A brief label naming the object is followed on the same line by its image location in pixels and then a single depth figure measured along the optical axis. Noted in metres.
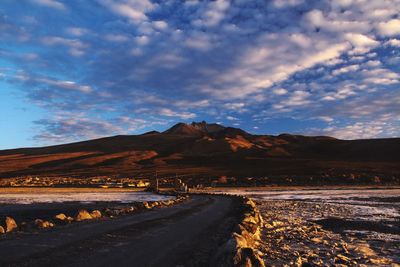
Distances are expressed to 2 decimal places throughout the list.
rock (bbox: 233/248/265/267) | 8.53
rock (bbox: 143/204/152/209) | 28.34
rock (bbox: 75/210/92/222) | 19.65
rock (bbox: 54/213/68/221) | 18.76
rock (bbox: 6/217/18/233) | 16.09
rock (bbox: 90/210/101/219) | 21.15
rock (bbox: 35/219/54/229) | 16.84
